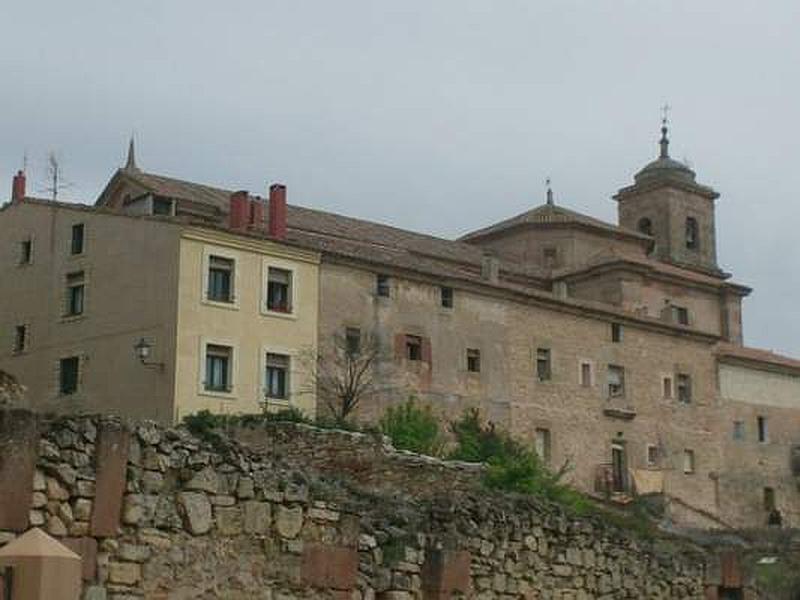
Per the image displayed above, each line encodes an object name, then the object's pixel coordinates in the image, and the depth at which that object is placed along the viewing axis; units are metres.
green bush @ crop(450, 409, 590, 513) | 26.44
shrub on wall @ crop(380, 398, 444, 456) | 36.56
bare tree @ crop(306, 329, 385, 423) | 40.66
